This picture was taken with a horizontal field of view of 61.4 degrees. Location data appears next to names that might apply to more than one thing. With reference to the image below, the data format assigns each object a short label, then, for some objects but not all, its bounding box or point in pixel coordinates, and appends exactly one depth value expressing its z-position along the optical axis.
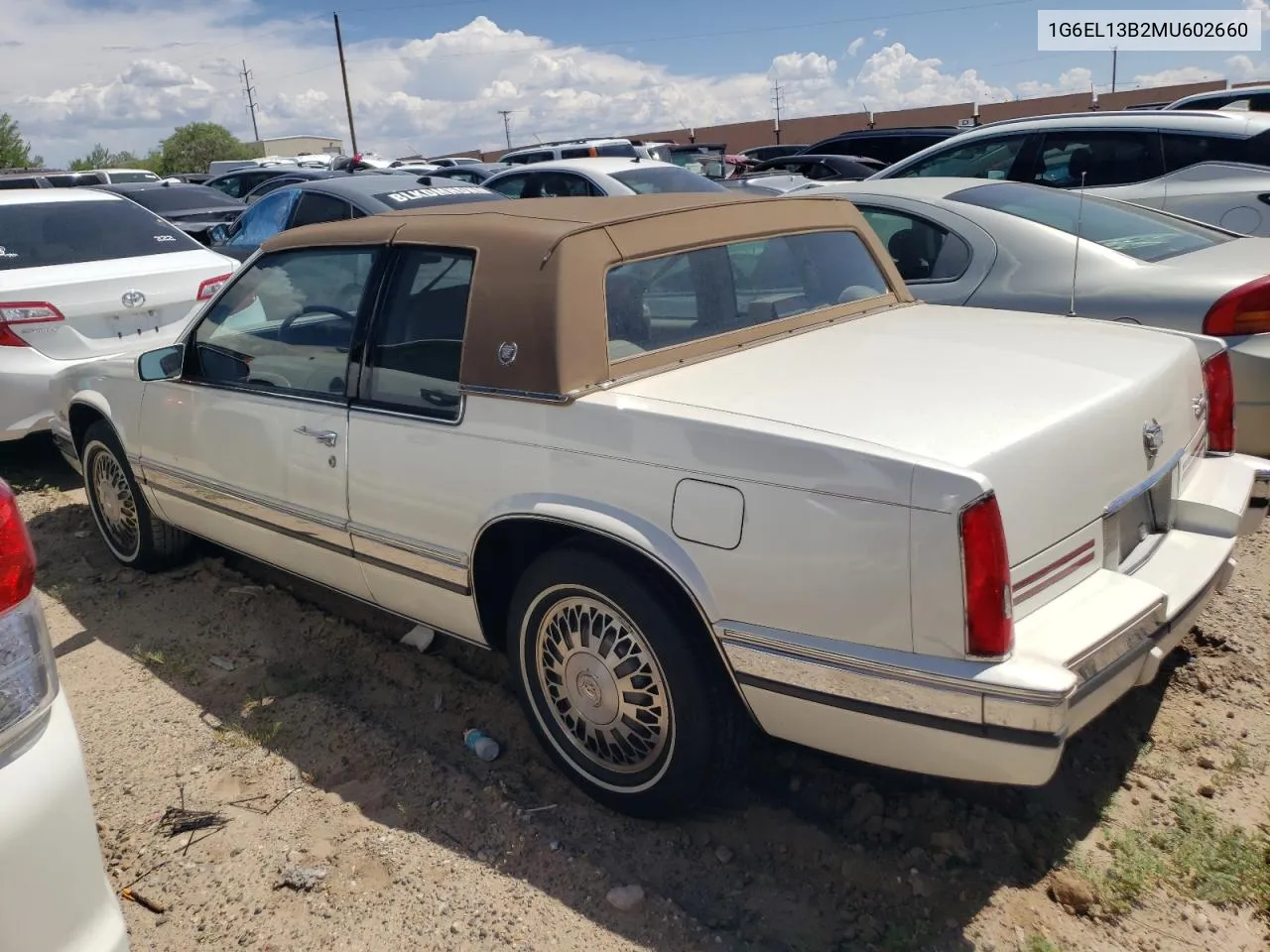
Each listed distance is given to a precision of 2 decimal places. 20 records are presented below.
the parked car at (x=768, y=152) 24.39
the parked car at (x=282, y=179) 15.41
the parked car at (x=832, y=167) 13.62
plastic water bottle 3.39
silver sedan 4.43
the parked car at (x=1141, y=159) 6.38
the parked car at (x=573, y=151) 17.55
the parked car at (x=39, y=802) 1.78
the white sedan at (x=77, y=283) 6.05
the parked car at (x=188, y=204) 12.96
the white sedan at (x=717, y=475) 2.33
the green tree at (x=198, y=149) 59.84
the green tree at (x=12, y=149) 51.41
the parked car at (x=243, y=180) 20.12
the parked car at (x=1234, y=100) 10.33
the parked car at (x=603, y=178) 9.70
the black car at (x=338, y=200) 8.37
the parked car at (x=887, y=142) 15.55
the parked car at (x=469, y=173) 16.59
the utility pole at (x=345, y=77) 45.28
